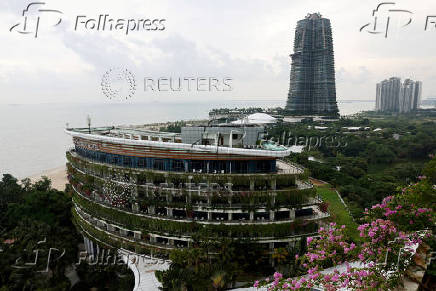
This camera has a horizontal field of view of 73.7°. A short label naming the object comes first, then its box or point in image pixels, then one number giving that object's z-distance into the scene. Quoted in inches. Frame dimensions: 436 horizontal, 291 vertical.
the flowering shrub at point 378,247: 521.0
